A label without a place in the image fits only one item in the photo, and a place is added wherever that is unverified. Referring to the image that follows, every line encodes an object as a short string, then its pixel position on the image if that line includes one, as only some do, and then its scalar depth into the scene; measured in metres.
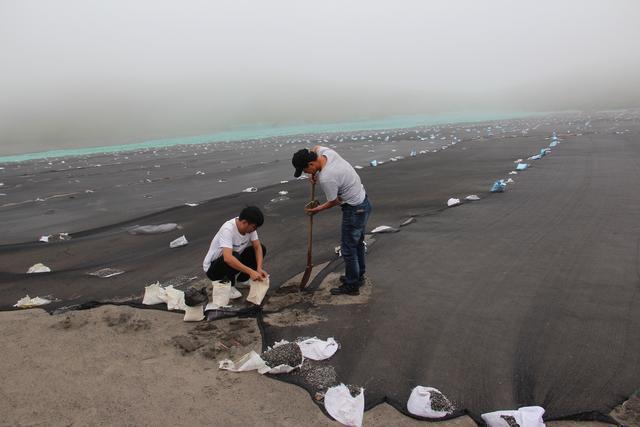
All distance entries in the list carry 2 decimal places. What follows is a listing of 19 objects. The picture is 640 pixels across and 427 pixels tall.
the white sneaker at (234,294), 5.14
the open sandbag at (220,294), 4.88
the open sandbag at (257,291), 4.81
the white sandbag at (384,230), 7.53
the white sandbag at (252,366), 3.69
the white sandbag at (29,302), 5.30
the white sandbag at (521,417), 2.87
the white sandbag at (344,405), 3.07
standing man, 4.55
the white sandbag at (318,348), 3.87
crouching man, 4.73
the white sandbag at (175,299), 5.00
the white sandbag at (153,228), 8.88
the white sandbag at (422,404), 3.07
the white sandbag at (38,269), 6.59
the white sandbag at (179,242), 7.69
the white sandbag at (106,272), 6.35
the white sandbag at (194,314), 4.71
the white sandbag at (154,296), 5.18
